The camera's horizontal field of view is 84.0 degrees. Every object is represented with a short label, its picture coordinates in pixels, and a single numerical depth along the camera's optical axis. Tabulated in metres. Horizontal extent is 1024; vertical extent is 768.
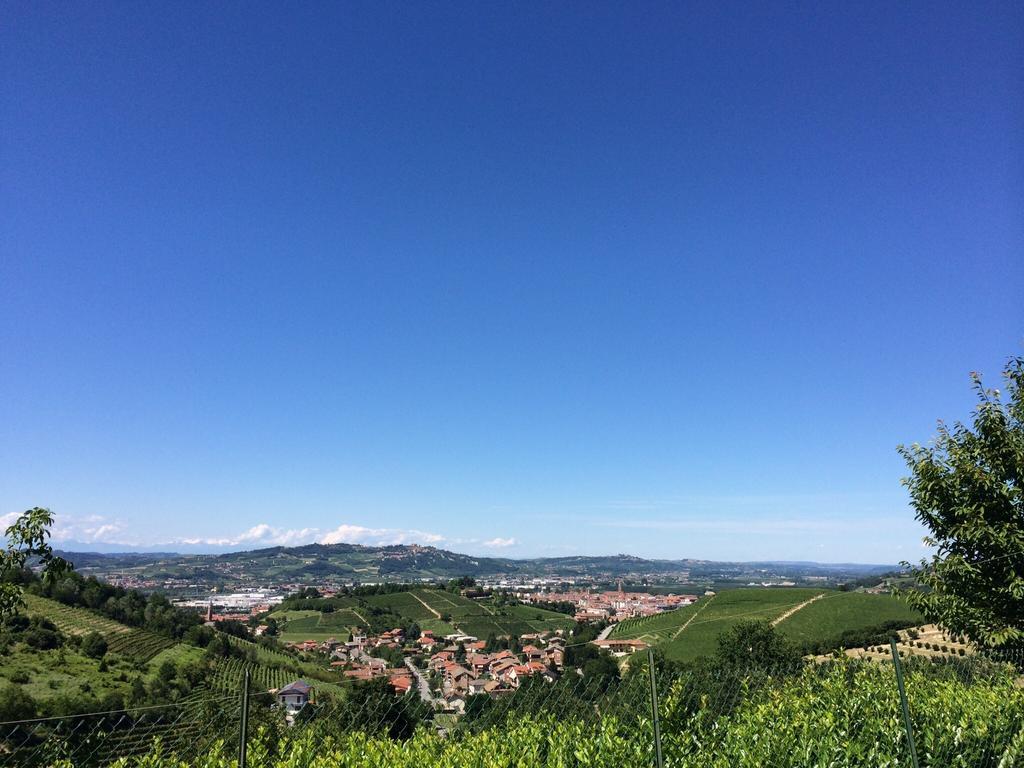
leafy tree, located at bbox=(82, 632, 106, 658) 53.69
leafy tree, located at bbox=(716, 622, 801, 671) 43.53
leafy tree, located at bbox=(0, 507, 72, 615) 4.61
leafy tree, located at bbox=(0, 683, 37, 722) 32.78
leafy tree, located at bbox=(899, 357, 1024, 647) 5.86
